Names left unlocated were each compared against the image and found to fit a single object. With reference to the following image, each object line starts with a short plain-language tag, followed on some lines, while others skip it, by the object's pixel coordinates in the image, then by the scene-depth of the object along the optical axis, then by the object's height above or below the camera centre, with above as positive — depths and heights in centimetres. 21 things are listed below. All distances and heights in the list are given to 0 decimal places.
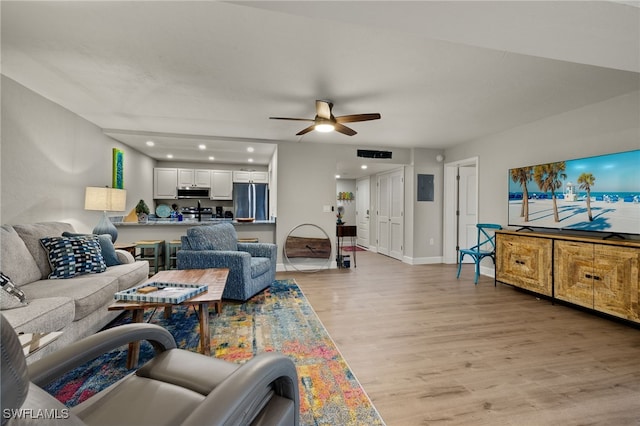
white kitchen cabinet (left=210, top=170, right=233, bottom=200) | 703 +62
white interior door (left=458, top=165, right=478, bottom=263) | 584 +13
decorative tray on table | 203 -63
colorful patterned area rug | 165 -111
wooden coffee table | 199 -67
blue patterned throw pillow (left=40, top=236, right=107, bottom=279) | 259 -45
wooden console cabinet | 272 -64
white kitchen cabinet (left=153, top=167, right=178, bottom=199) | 679 +63
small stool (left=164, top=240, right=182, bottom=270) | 468 -69
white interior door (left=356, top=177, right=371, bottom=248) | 824 +5
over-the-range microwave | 689 +43
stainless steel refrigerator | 702 +25
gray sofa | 182 -64
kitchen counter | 465 -34
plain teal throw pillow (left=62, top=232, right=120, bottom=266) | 313 -46
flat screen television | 294 +21
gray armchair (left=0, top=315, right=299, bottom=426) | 52 -62
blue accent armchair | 328 -60
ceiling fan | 316 +104
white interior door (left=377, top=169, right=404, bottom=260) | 632 -7
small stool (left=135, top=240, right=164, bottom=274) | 444 -69
